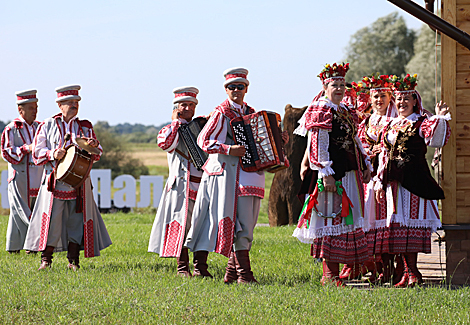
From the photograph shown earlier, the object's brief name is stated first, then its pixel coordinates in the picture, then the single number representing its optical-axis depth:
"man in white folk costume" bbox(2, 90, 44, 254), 18.56
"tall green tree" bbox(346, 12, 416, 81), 81.25
